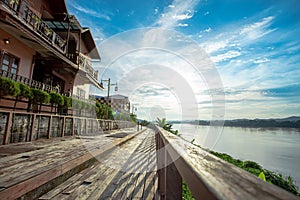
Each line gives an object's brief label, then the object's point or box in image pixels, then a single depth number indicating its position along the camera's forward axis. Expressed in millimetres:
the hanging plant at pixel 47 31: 7698
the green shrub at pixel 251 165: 8568
